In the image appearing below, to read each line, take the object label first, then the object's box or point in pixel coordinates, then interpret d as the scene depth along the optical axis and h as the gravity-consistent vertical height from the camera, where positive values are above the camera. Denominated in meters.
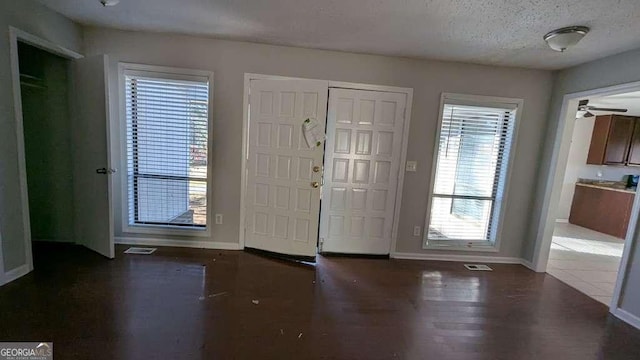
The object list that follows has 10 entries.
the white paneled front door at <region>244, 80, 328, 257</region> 3.22 -0.26
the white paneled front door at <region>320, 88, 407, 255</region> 3.36 -0.22
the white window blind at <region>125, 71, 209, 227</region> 3.24 -0.14
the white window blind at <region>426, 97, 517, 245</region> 3.51 -0.14
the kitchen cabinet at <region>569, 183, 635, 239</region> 5.13 -0.73
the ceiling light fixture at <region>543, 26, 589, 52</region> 2.26 +1.03
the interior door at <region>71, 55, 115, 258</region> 2.86 -0.23
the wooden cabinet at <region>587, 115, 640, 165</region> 5.49 +0.61
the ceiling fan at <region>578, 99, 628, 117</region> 3.58 +0.87
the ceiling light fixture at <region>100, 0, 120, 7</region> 2.32 +1.04
